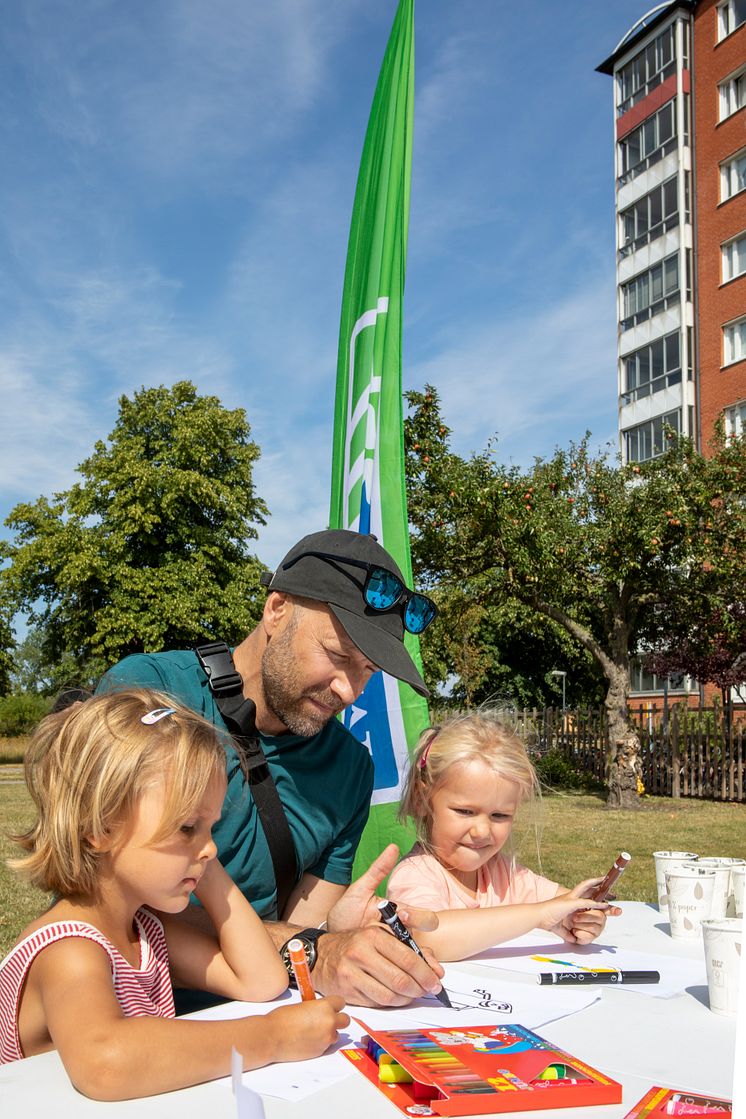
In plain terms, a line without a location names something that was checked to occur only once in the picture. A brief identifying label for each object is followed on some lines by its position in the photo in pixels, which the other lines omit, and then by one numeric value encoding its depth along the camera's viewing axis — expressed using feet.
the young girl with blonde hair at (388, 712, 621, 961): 8.25
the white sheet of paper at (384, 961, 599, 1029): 6.11
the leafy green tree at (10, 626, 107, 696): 95.14
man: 8.68
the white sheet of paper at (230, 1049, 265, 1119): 3.59
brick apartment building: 91.56
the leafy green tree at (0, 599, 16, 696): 92.48
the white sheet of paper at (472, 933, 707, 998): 7.20
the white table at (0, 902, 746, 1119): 4.50
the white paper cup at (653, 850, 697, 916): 9.42
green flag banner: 14.14
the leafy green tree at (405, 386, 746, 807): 47.62
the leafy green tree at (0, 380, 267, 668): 92.73
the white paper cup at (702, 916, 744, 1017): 6.20
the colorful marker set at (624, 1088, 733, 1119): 4.37
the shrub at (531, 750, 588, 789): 63.62
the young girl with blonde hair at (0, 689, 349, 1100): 4.89
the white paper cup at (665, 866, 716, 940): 9.05
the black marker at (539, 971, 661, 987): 7.14
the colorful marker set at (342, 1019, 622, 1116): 4.50
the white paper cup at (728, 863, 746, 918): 9.33
